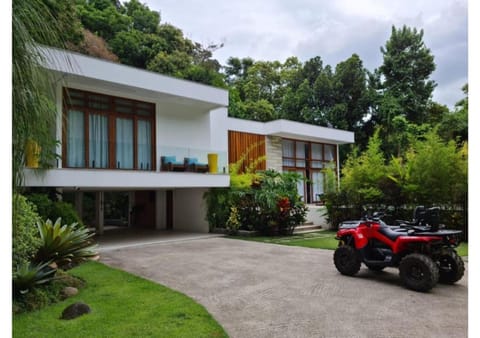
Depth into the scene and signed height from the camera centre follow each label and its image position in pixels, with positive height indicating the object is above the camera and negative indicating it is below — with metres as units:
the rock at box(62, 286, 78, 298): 5.66 -1.69
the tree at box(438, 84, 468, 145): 18.80 +2.70
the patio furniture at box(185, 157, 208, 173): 13.13 +0.52
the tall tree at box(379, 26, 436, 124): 26.02 +7.45
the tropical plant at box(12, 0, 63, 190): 2.79 +0.82
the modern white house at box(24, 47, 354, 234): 10.79 +1.31
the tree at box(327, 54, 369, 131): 27.17 +6.17
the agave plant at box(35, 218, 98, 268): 6.56 -1.16
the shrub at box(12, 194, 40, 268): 5.23 -0.83
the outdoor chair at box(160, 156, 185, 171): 12.70 +0.55
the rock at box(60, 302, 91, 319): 4.71 -1.66
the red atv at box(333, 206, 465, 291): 5.76 -1.20
